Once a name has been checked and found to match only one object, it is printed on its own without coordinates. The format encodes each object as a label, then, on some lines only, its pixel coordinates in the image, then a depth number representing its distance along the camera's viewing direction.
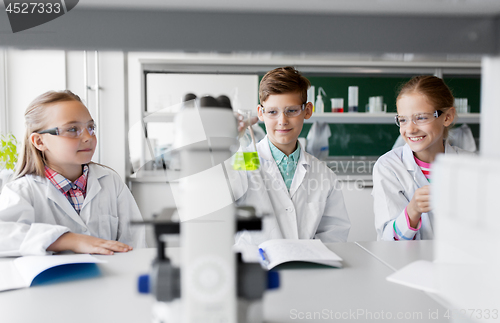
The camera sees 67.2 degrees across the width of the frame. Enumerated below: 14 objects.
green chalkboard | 3.60
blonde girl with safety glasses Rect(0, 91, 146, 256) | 1.31
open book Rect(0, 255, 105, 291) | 0.82
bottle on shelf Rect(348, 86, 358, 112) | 3.52
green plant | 1.81
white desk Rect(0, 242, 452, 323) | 0.69
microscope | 0.41
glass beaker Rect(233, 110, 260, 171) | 1.62
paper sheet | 0.82
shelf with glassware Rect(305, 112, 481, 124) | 3.39
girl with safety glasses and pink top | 1.50
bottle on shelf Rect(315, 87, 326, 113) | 3.44
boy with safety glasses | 1.55
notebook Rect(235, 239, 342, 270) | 0.94
